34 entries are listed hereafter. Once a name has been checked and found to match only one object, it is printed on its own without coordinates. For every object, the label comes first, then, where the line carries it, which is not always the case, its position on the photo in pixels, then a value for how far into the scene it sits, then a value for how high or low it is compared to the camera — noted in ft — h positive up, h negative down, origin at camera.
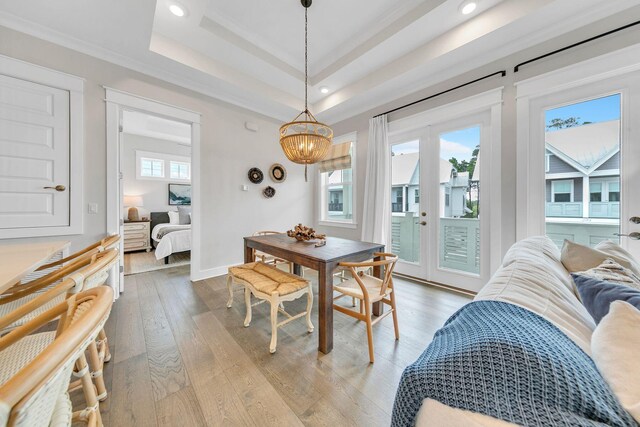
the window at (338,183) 13.47 +1.89
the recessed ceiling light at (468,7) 6.94 +6.35
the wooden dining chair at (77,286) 3.10 -1.15
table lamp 17.58 +0.60
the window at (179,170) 20.48 +3.87
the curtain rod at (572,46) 6.06 +4.91
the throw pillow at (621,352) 1.50 -1.04
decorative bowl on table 8.16 -0.79
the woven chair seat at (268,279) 6.05 -1.92
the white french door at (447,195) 8.71 +0.77
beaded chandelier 7.24 +2.18
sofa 1.59 -1.14
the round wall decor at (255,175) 12.60 +2.08
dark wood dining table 5.66 -1.21
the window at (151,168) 18.98 +3.77
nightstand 16.35 -1.70
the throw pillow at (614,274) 3.04 -0.85
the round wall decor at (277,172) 13.50 +2.41
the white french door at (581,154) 6.21 +1.76
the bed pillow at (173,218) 18.79 -0.45
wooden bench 5.76 -1.99
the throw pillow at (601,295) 2.34 -0.88
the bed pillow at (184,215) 18.72 -0.21
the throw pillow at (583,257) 3.87 -0.77
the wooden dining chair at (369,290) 5.41 -2.04
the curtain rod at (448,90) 8.00 +4.96
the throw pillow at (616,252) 3.77 -0.69
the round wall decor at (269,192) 13.30 +1.20
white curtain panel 11.39 +1.57
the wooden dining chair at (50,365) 1.24 -1.00
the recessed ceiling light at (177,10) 7.24 +6.52
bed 13.23 -1.62
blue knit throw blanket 1.46 -1.20
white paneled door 6.98 +1.83
